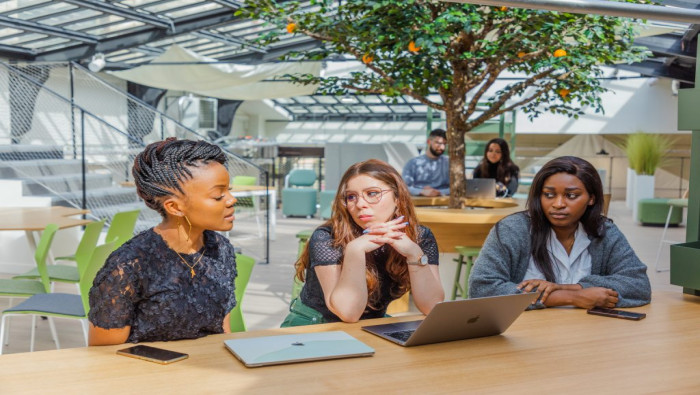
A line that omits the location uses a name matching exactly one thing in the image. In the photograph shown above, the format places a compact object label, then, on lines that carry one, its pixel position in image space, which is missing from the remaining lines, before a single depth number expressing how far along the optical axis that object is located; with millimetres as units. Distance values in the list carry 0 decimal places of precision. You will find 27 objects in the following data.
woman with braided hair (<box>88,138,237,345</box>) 1792
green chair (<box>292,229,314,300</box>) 4570
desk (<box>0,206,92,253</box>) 4840
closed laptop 1551
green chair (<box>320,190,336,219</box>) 11867
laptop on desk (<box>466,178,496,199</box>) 5367
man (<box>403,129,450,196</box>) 5992
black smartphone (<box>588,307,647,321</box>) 2062
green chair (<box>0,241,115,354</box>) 3186
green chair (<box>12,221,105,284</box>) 3990
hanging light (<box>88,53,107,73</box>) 10227
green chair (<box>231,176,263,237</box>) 10758
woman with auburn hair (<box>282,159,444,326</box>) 2113
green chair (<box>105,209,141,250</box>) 4855
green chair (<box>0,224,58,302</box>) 3682
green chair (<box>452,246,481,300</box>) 4293
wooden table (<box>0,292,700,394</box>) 1412
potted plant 12109
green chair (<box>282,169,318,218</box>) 12625
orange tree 3736
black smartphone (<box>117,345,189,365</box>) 1542
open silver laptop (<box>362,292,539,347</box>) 1651
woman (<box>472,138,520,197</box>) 6223
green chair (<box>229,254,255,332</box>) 2504
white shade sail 10305
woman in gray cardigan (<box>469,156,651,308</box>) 2393
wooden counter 4250
